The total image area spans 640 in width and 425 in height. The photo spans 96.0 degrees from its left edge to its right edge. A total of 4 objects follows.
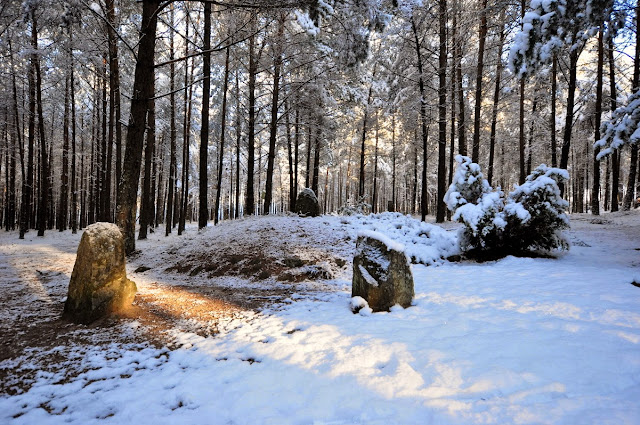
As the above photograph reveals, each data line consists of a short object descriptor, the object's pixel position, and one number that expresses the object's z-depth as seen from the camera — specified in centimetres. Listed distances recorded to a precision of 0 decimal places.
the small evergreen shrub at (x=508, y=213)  639
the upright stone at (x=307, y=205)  1123
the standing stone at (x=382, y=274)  437
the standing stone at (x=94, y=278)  381
